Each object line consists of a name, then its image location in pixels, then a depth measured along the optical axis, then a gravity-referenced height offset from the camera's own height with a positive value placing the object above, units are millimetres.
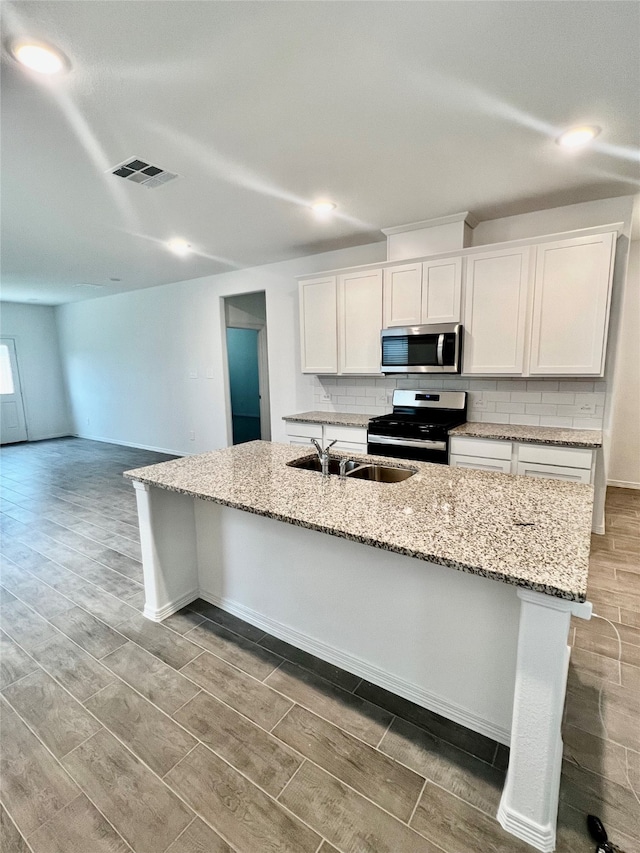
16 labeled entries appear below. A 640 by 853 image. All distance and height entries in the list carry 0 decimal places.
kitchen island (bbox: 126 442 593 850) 1186 -899
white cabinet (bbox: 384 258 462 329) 3375 +614
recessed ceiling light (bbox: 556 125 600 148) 2074 +1174
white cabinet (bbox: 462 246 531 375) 3107 +413
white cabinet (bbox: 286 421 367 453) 3840 -687
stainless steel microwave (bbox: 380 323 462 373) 3379 +129
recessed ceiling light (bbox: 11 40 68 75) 1479 +1183
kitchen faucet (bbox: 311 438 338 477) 2132 -491
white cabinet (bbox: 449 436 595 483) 2875 -726
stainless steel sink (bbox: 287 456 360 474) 2409 -588
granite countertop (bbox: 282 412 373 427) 3899 -535
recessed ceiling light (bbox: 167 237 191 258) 3939 +1239
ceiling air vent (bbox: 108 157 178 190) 2385 +1209
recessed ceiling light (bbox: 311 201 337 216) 3041 +1210
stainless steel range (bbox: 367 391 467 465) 3350 -526
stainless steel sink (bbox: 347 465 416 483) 2266 -616
